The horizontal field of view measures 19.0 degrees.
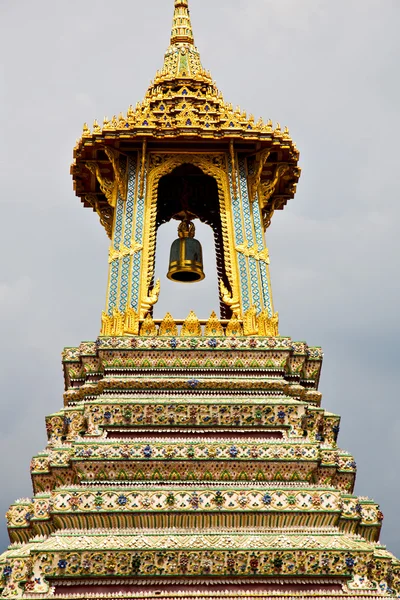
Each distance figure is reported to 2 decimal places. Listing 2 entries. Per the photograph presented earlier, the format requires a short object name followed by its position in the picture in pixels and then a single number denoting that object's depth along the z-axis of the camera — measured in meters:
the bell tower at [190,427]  18.55
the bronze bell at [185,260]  27.28
